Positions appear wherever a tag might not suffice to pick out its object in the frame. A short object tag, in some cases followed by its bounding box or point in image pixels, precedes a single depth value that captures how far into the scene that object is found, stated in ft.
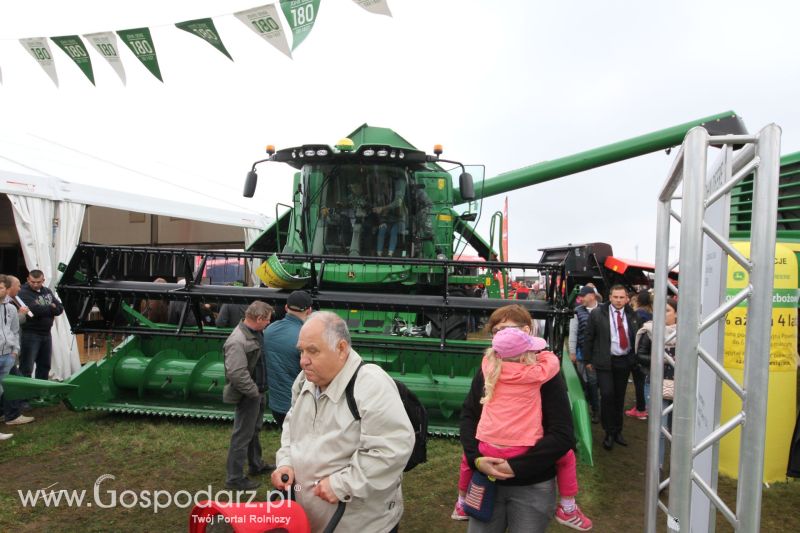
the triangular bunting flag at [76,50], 25.89
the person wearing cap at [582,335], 22.04
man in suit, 18.49
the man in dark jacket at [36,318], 21.42
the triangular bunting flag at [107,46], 25.20
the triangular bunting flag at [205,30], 24.13
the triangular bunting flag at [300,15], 22.40
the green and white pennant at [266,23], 23.26
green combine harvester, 17.93
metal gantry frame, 6.99
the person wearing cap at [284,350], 13.19
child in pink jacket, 7.99
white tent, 24.81
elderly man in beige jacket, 6.99
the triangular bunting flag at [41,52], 26.45
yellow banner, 14.69
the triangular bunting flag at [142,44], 24.80
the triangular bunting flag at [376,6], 21.61
